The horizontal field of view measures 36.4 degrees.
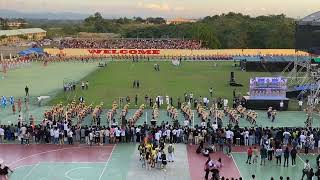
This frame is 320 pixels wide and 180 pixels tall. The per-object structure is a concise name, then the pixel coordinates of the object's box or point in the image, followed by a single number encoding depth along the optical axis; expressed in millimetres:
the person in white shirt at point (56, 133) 25131
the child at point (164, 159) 20891
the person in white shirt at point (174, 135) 25020
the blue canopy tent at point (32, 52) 74850
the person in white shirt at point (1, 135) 25822
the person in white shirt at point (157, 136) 23797
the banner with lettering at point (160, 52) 81562
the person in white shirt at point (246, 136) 24812
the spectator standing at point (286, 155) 21781
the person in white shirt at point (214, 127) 25547
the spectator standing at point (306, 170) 19159
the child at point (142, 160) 21577
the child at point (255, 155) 22130
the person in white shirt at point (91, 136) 25011
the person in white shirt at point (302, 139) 23812
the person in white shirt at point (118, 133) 25394
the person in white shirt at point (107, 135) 25469
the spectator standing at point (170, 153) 21703
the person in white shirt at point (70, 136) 25125
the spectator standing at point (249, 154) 22156
